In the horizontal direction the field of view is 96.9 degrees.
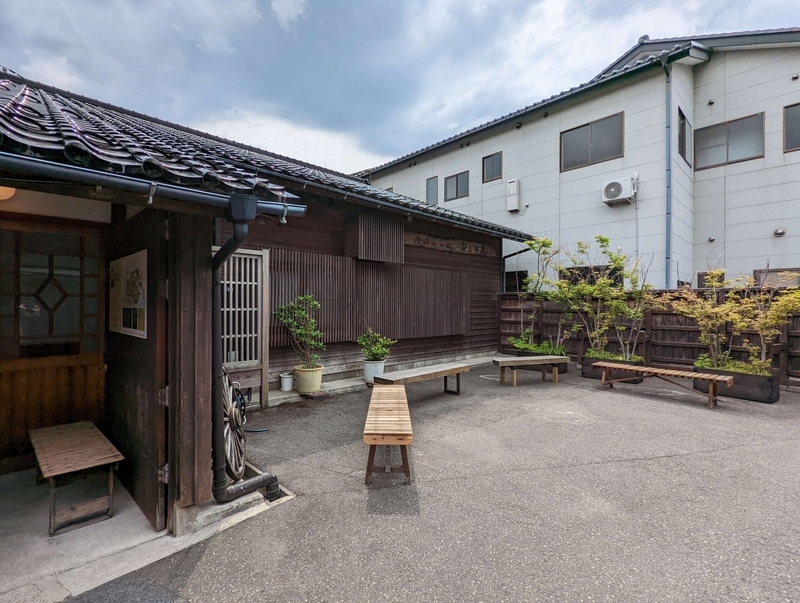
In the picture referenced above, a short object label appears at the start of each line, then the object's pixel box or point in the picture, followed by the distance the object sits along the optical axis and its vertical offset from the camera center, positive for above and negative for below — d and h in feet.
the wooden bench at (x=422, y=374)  15.83 -3.39
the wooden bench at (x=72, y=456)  7.54 -3.55
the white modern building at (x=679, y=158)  25.85 +11.79
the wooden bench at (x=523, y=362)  20.99 -3.57
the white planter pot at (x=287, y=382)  18.04 -4.03
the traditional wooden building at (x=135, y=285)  6.07 +0.54
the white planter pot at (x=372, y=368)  20.49 -3.79
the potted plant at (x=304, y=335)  17.78 -1.63
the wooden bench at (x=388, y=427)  9.20 -3.39
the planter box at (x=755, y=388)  17.51 -4.35
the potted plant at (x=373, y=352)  20.51 -2.86
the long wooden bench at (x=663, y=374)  16.81 -3.71
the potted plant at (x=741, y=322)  17.94 -1.09
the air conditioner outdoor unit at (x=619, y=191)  27.78 +8.86
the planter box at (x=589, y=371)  23.18 -4.58
